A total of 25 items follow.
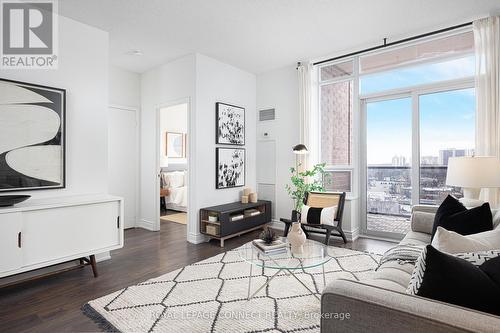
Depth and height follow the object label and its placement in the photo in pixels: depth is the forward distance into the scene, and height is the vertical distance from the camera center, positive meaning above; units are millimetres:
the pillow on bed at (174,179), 6789 -328
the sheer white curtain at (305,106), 4699 +1011
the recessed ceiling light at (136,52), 4215 +1729
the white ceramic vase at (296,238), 2459 -639
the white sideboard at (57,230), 2320 -604
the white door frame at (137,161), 5145 +91
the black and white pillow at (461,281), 945 -404
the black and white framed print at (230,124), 4590 +718
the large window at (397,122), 3719 +648
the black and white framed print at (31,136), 2723 +307
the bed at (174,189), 6508 -542
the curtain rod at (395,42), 3569 +1765
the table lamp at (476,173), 2752 -78
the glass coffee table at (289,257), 2131 -755
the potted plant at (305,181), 4469 -260
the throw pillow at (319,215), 3889 -703
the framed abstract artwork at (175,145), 7066 +537
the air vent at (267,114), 5207 +965
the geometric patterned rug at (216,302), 2014 -1143
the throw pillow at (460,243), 1334 -383
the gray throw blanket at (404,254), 1966 -660
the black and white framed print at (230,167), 4598 -23
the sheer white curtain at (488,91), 3201 +864
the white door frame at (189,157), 4258 +136
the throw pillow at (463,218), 1979 -397
